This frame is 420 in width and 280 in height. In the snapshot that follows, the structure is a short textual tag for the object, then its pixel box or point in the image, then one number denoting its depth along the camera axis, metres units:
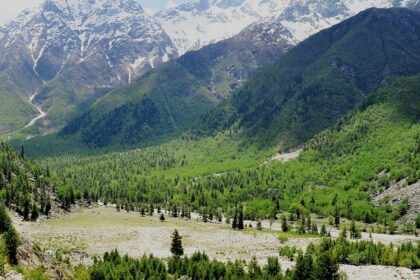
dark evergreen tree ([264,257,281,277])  135.75
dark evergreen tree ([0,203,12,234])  102.11
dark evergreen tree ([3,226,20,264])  87.62
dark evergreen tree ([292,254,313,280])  131.00
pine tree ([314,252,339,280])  131.88
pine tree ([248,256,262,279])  130.75
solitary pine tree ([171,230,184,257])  166.38
